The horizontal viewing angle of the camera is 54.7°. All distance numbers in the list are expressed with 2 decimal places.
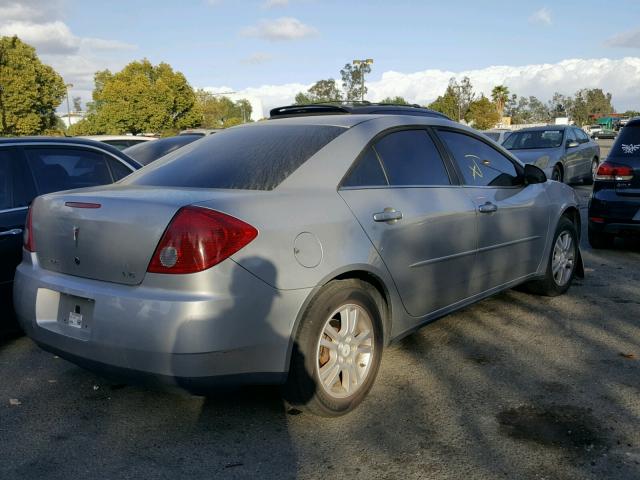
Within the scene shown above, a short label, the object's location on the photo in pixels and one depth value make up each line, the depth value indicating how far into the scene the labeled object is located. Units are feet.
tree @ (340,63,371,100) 244.83
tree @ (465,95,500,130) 219.37
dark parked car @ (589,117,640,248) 22.29
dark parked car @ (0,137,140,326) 13.96
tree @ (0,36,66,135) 151.64
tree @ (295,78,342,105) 285.84
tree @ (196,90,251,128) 267.39
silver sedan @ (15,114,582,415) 9.09
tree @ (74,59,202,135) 193.77
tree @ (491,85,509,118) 271.90
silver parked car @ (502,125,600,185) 43.93
